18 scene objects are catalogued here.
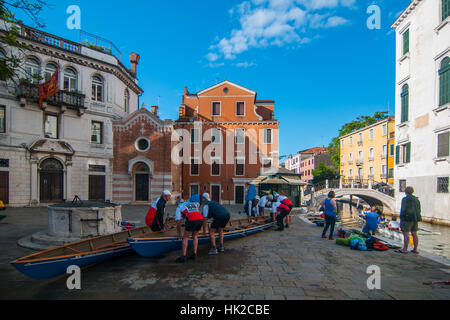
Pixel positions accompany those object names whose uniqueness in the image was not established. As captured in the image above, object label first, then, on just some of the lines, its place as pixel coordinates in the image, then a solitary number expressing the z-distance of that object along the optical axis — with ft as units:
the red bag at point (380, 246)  25.64
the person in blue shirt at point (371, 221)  29.88
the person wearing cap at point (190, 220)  20.92
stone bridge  79.20
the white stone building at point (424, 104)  54.29
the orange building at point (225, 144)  94.99
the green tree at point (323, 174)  158.20
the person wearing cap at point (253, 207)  47.96
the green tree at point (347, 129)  130.00
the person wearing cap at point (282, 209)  36.65
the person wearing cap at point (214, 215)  23.12
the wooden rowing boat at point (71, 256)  14.94
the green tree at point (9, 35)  20.57
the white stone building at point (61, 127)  59.57
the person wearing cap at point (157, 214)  23.81
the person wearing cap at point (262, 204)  46.29
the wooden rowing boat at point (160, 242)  20.25
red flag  58.79
